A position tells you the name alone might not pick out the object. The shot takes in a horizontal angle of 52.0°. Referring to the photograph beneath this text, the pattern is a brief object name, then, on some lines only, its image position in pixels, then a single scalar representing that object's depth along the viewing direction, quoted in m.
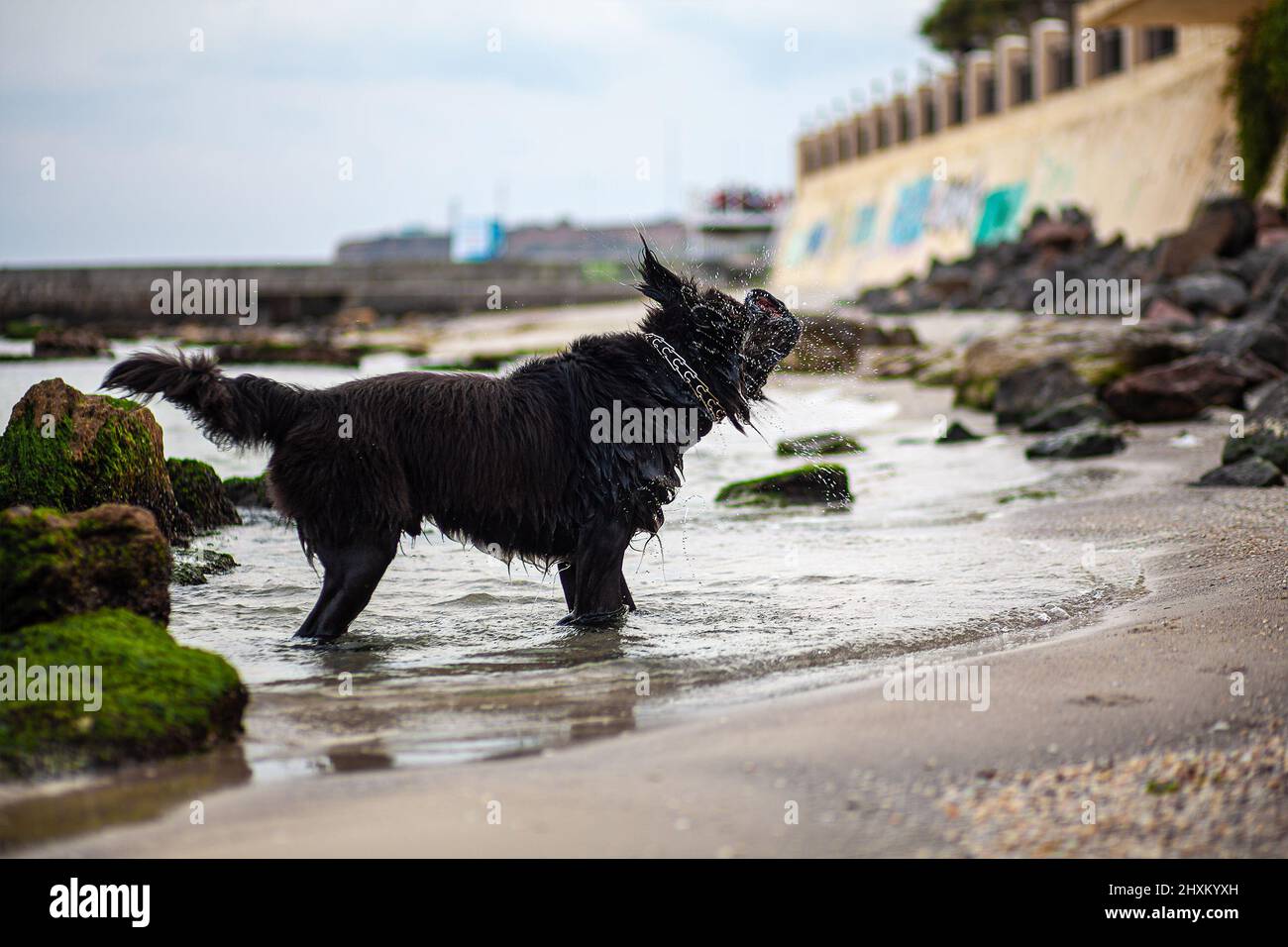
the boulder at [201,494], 8.45
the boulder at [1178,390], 12.45
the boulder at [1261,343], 13.55
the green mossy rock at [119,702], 3.66
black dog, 5.19
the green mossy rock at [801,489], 9.62
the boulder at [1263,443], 8.72
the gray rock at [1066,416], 12.48
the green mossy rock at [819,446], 11.55
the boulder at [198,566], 6.91
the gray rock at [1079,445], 10.91
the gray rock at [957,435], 12.61
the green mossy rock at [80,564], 4.25
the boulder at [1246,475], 8.45
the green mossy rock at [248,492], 9.30
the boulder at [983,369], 14.73
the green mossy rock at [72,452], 6.71
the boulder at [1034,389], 13.41
